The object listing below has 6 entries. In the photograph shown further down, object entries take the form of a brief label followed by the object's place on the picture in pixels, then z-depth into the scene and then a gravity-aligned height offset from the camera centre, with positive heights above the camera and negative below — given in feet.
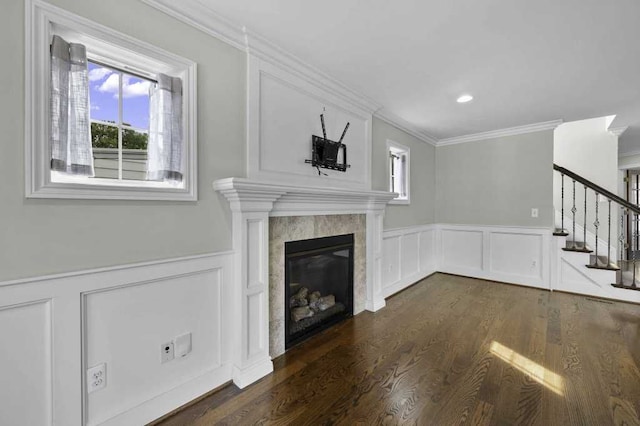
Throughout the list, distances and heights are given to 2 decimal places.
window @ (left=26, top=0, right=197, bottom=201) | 4.20 +1.69
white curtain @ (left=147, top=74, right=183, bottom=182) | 5.48 +1.55
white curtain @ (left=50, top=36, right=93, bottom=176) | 4.35 +1.60
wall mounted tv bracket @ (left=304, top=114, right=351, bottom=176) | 8.42 +1.83
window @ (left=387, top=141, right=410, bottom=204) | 13.70 +1.95
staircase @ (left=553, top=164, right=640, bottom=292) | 11.83 -1.79
